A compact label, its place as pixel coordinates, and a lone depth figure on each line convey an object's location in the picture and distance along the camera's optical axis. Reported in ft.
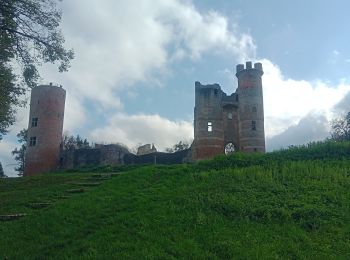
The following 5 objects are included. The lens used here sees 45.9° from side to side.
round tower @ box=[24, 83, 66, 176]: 132.26
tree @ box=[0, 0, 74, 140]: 38.19
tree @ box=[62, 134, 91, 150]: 178.29
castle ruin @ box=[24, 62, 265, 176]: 132.36
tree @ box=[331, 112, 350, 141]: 166.48
